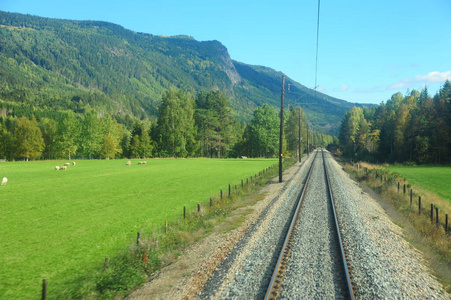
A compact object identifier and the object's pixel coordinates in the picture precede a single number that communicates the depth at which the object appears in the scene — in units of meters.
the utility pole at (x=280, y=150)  32.12
